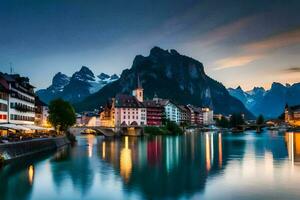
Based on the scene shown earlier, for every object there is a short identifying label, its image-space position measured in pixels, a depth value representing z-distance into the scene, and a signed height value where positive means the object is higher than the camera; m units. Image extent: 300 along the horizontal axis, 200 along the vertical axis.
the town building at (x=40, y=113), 93.65 +1.96
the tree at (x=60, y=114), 81.19 +1.33
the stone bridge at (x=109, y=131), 133.51 -5.73
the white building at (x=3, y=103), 55.61 +3.04
